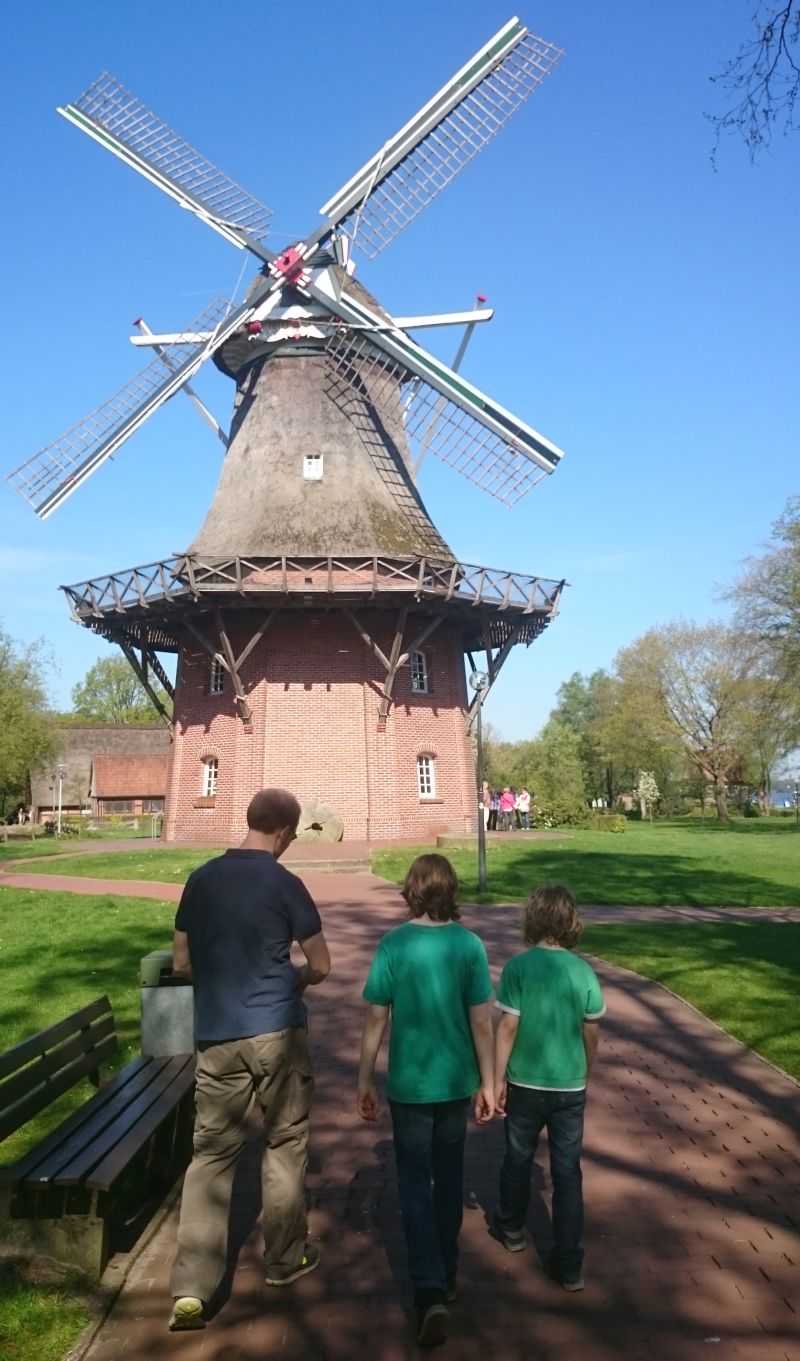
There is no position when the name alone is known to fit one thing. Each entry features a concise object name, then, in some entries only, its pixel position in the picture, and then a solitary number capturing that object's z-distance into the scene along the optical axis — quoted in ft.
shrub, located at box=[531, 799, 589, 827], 133.80
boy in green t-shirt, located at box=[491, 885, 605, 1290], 12.54
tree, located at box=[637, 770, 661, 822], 215.51
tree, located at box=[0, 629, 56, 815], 136.67
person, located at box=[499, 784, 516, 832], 106.93
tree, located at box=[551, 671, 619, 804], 217.15
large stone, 72.54
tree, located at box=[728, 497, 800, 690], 112.78
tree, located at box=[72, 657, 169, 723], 273.33
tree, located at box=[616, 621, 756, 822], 163.12
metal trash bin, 18.11
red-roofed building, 192.65
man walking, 12.25
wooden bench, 12.64
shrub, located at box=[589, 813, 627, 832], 127.40
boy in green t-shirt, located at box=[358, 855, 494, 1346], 11.84
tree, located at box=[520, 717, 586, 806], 186.44
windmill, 75.31
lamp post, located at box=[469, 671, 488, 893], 50.29
